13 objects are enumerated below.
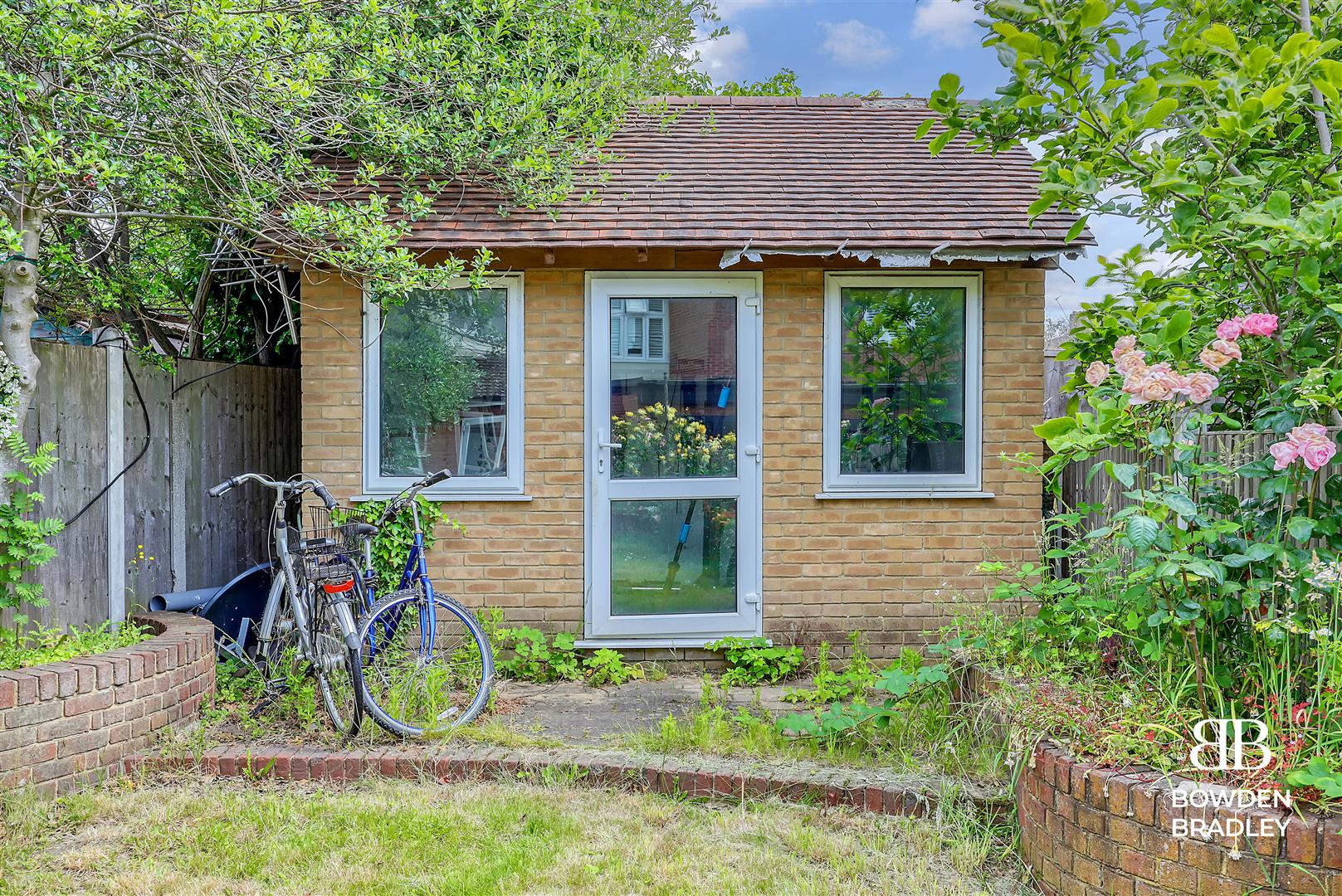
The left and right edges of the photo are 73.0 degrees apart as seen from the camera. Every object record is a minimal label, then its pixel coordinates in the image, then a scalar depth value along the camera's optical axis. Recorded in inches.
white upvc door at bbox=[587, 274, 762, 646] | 231.3
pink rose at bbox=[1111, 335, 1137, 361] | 122.0
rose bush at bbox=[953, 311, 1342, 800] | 109.3
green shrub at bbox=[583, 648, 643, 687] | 217.8
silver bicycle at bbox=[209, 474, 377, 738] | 167.2
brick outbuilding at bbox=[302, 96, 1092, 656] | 228.4
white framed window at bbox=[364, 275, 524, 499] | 229.0
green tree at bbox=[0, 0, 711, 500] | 156.4
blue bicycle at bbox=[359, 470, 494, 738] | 171.6
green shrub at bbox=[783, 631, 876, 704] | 192.7
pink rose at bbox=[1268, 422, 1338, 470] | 107.2
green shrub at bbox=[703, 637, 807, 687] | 222.7
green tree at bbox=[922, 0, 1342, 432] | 115.9
